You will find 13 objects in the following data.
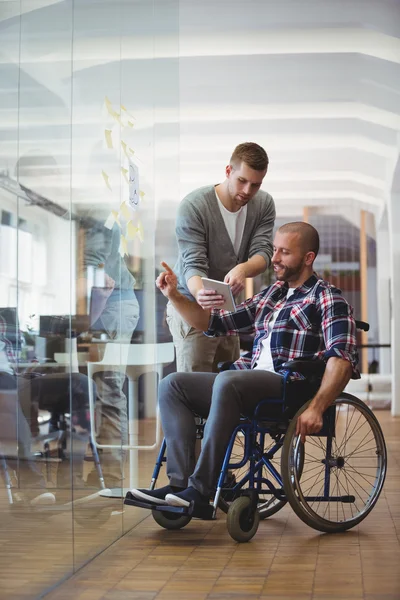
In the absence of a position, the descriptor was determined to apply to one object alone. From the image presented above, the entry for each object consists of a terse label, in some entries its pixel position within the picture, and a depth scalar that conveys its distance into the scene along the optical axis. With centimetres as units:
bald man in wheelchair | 294
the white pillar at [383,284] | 1324
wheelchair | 294
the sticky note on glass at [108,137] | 304
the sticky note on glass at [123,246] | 328
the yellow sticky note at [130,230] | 341
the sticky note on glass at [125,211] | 329
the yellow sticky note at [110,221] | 304
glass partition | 209
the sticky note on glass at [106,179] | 299
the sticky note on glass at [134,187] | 344
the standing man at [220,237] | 341
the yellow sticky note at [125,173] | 330
